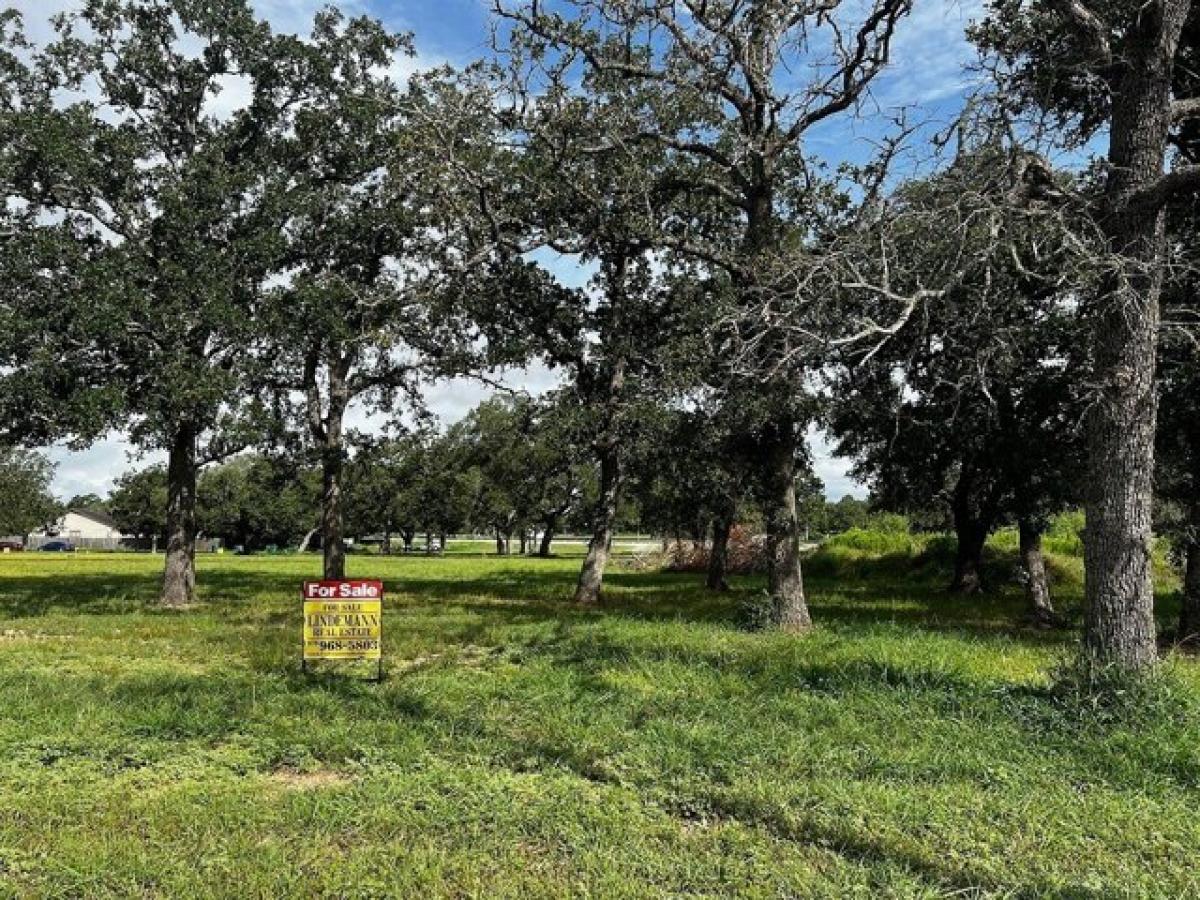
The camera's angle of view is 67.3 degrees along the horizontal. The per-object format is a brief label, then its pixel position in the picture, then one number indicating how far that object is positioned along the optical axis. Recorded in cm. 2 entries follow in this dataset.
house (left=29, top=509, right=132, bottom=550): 11256
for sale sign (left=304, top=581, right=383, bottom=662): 892
